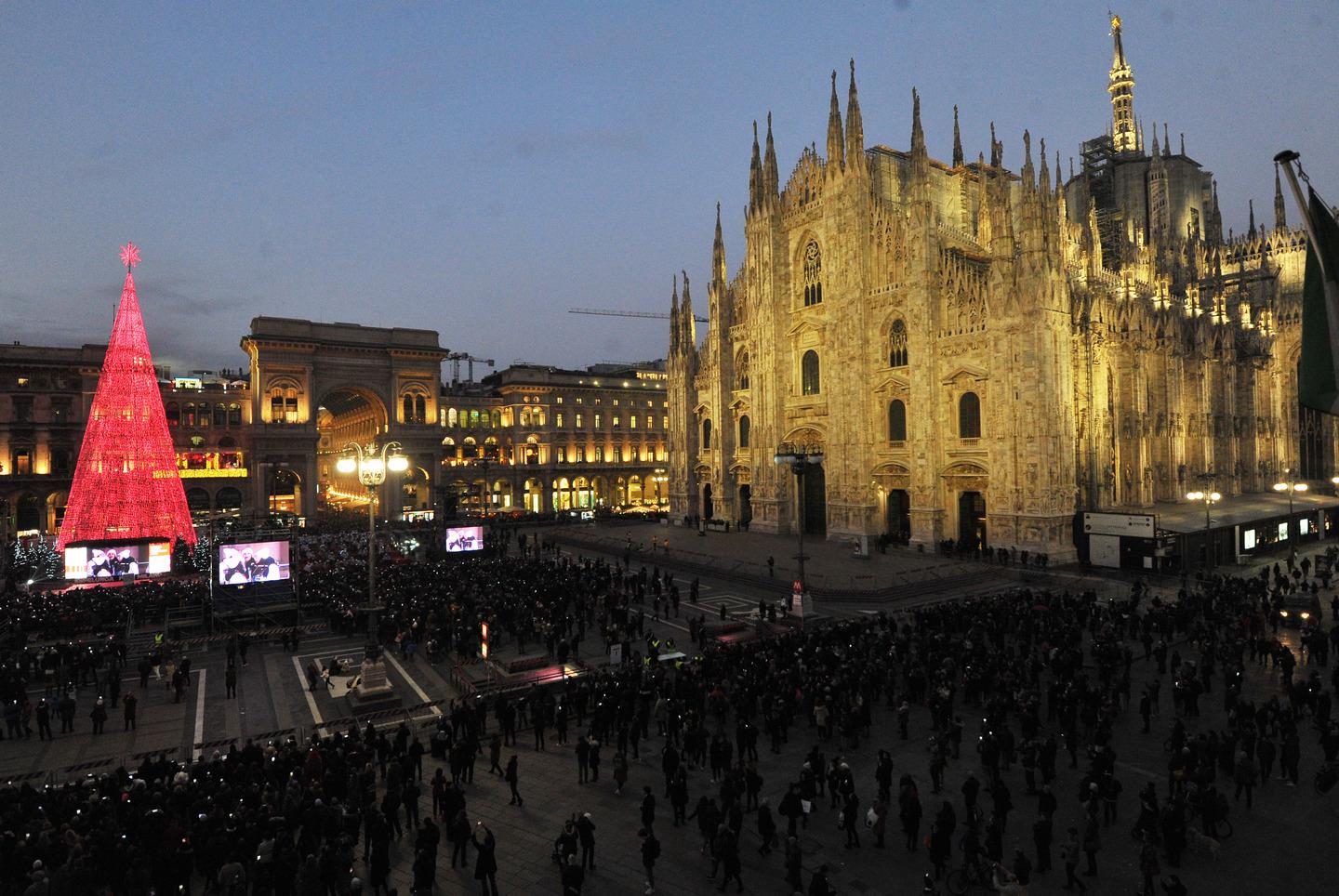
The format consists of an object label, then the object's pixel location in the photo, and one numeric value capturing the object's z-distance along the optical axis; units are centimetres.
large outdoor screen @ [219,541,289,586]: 2742
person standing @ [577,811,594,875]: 1084
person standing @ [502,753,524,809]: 1341
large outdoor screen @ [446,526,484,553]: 3859
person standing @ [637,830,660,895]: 1055
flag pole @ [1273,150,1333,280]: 720
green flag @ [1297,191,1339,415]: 766
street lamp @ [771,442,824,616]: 3020
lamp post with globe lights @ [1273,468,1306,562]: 4840
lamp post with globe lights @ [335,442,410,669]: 1925
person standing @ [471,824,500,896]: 1012
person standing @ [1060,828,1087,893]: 1010
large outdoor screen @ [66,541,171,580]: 3491
